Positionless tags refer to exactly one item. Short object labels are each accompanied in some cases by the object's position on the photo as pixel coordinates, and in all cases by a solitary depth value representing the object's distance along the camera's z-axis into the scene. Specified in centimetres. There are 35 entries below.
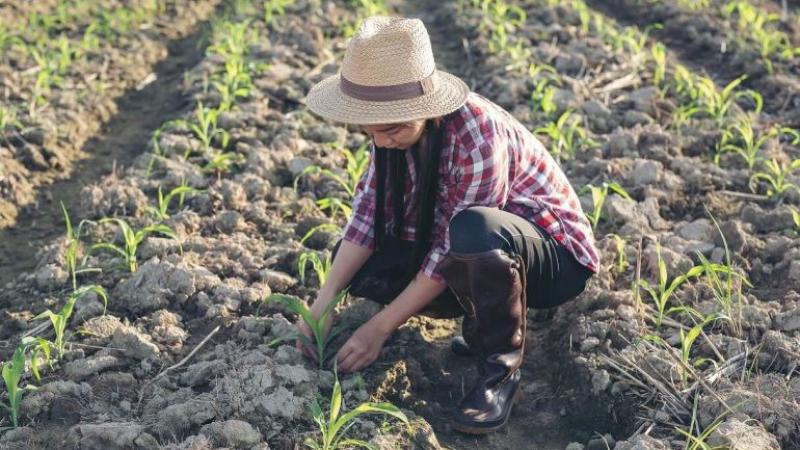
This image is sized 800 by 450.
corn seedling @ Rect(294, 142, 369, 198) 389
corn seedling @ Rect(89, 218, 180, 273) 338
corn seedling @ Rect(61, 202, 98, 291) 329
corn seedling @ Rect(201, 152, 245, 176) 417
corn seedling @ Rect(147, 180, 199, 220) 368
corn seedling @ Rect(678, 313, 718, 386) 278
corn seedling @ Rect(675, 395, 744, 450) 242
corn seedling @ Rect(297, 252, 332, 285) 323
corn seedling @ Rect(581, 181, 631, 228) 359
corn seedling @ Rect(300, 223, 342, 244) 346
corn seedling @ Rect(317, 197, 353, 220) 367
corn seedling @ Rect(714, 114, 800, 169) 413
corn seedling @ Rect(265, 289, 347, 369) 283
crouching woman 254
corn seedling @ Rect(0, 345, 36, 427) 262
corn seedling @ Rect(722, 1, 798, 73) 552
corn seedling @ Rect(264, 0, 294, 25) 641
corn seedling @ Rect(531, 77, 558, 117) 474
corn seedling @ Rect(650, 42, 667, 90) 516
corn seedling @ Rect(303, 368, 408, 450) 246
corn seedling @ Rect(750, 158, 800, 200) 386
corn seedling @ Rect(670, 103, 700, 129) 456
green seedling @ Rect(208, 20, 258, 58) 560
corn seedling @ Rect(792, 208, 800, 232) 354
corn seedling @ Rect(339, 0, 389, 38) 620
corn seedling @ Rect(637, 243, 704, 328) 305
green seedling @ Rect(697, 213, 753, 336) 298
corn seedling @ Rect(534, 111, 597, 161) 433
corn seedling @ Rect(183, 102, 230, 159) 434
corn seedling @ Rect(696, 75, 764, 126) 461
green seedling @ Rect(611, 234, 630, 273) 339
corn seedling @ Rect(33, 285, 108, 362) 287
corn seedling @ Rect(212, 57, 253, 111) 484
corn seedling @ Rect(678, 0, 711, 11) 654
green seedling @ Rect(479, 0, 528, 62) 565
